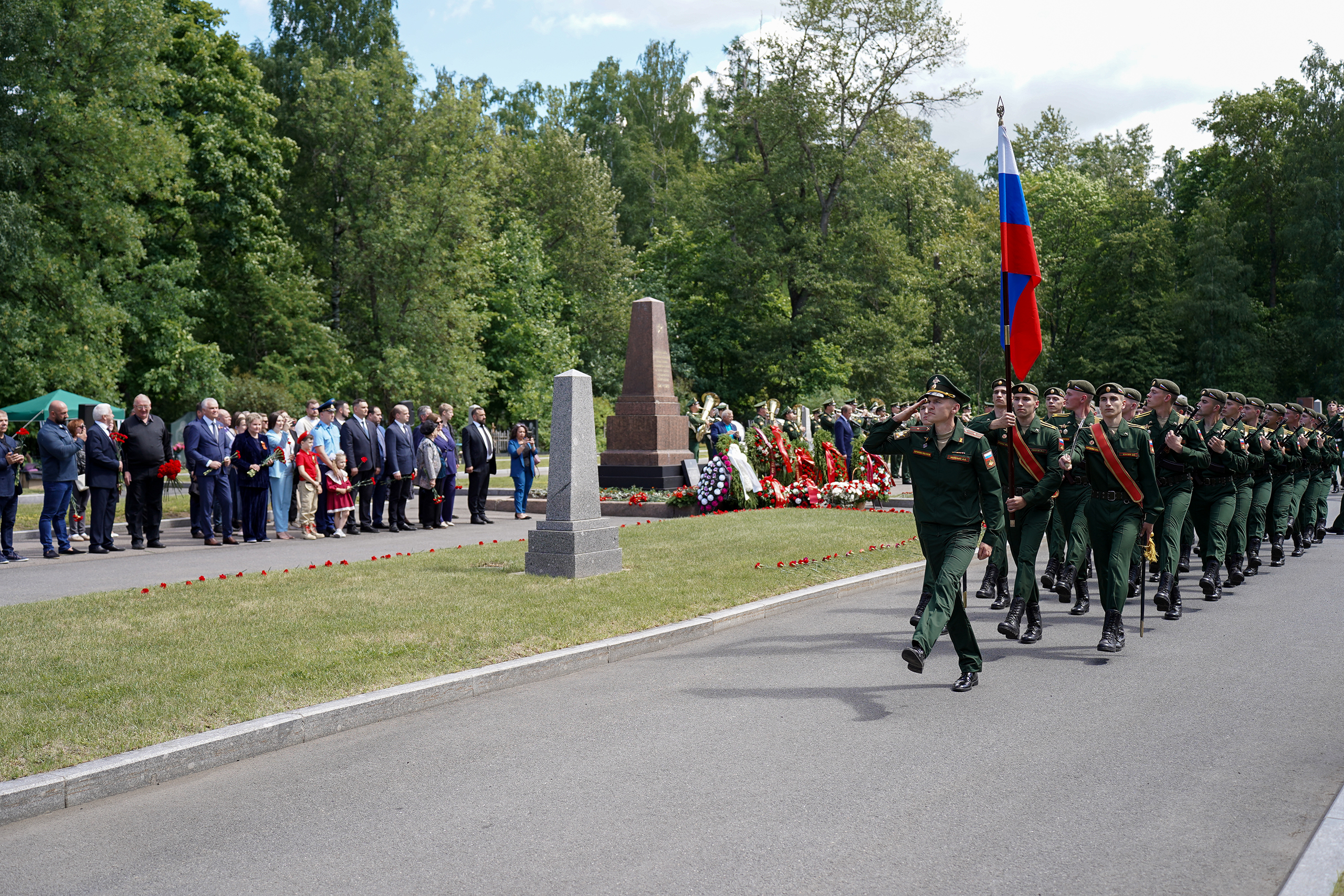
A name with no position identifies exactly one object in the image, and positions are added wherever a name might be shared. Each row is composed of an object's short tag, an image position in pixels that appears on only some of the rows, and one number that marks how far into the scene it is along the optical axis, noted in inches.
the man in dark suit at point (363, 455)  656.4
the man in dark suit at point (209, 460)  592.4
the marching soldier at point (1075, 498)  372.2
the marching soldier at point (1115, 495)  321.1
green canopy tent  933.8
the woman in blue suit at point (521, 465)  753.0
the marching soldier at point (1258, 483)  470.6
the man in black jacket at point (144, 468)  565.3
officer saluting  274.8
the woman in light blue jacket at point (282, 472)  629.3
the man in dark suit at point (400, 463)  671.1
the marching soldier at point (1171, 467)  378.0
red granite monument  870.4
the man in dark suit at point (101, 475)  550.9
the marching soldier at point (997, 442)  371.2
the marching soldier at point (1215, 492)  422.3
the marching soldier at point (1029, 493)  340.8
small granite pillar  438.9
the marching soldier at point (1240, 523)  447.8
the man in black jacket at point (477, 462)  735.7
